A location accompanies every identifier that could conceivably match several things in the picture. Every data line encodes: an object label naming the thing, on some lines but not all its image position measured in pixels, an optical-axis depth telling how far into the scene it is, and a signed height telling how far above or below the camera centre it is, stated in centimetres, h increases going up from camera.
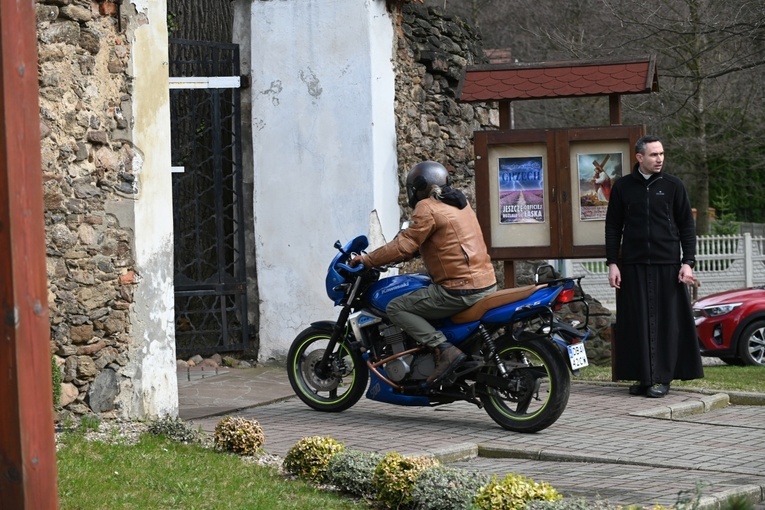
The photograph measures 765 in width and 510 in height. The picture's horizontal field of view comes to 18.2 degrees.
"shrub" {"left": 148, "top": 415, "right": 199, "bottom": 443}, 1354 -126
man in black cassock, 1788 -62
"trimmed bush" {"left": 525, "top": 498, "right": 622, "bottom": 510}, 954 -124
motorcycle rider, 1525 -42
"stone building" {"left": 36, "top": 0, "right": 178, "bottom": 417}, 1425 +6
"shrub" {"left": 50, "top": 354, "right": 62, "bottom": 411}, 1398 -100
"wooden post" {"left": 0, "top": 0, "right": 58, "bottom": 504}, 720 -22
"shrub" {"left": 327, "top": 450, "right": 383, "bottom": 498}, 1131 -128
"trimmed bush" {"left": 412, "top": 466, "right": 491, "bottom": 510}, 1032 -126
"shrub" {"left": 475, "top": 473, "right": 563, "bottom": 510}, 979 -122
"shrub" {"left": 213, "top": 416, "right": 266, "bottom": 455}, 1295 -125
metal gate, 2154 +2
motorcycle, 1478 -100
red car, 2767 -160
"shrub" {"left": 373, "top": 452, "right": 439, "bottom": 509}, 1080 -125
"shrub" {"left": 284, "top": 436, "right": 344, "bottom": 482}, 1180 -126
